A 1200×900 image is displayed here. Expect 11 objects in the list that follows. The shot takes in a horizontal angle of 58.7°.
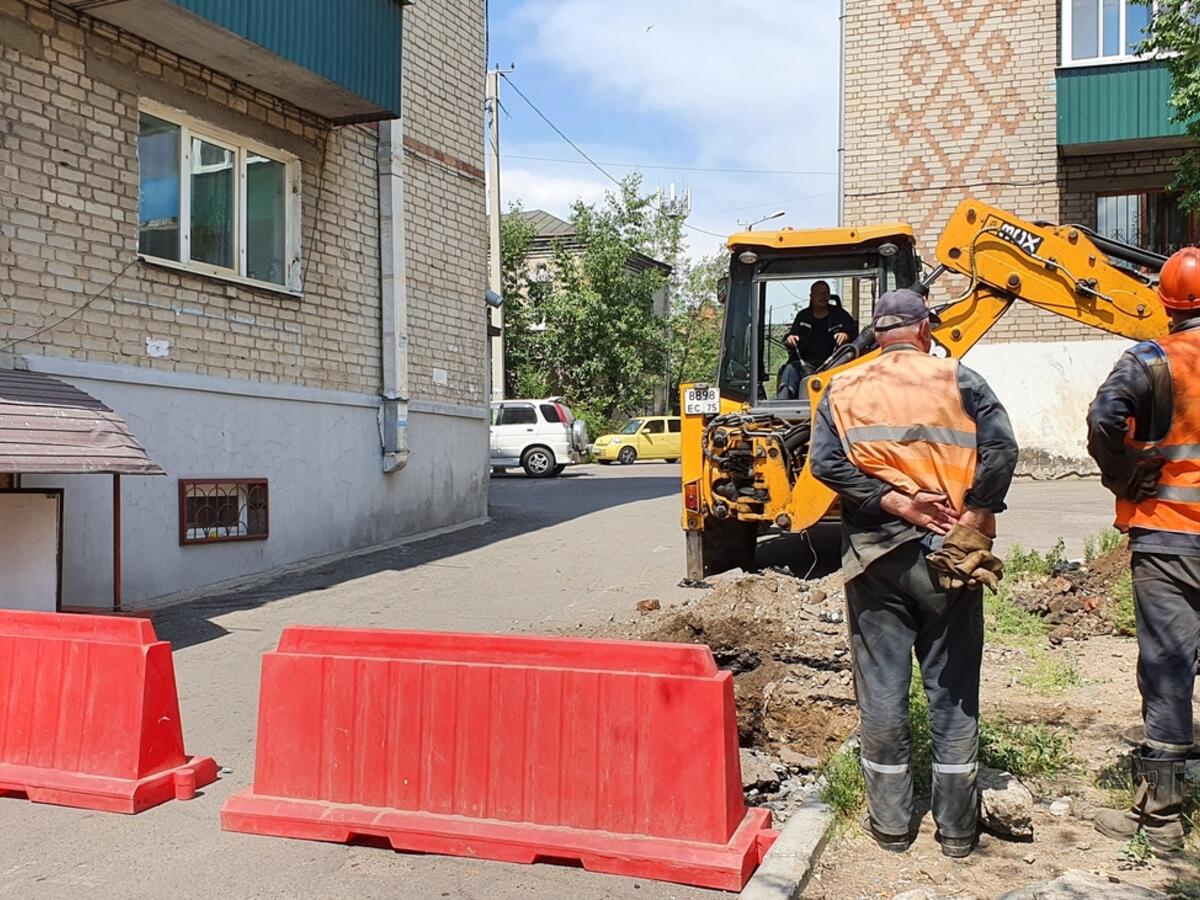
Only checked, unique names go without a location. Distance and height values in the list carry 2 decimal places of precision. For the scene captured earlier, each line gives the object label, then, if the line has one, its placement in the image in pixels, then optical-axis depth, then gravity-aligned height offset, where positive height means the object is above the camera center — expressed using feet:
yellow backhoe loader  24.34 +2.08
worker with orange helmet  13.04 -1.06
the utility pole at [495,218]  101.28 +21.75
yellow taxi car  107.86 +0.15
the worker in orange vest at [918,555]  12.94 -1.34
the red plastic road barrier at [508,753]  12.84 -3.94
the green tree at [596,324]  119.34 +13.60
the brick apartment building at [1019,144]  61.57 +17.81
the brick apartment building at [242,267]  29.40 +5.88
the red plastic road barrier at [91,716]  15.56 -4.10
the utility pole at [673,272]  130.13 +24.04
